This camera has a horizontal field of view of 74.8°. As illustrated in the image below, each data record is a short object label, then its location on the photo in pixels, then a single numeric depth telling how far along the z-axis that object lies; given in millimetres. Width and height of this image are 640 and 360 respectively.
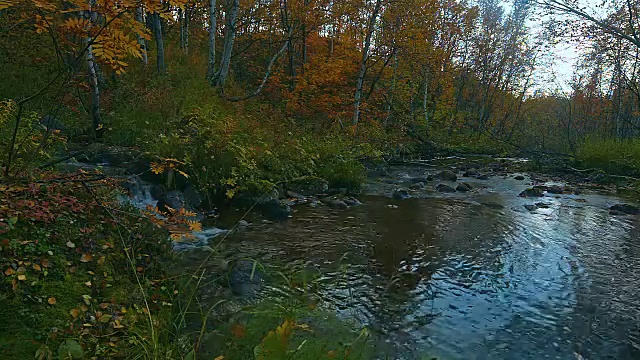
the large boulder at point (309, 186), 10719
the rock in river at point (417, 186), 13042
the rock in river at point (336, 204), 9680
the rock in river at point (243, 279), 4680
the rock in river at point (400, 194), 11356
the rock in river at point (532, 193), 12470
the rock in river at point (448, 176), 15172
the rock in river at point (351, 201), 10114
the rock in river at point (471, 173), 16641
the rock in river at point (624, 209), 10268
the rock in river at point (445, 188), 12781
